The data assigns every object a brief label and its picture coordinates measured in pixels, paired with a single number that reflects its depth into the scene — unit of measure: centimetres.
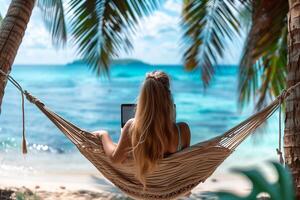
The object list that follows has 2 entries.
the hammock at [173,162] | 202
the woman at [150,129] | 196
